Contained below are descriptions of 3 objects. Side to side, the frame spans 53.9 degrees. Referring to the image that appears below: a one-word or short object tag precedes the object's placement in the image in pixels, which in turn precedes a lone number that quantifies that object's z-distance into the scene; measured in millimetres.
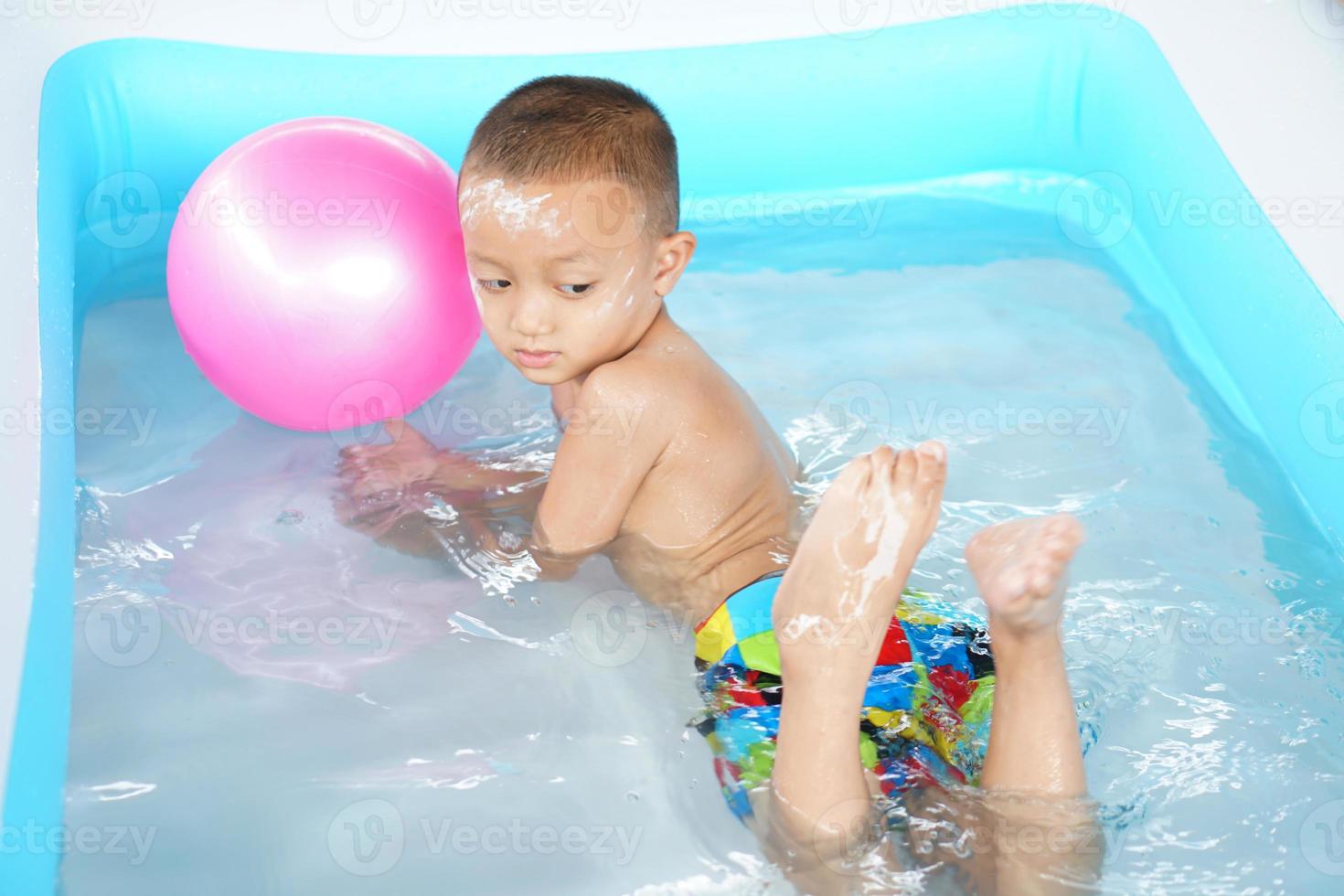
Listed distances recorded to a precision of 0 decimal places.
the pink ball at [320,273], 1786
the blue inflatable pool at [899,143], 2195
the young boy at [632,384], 1543
